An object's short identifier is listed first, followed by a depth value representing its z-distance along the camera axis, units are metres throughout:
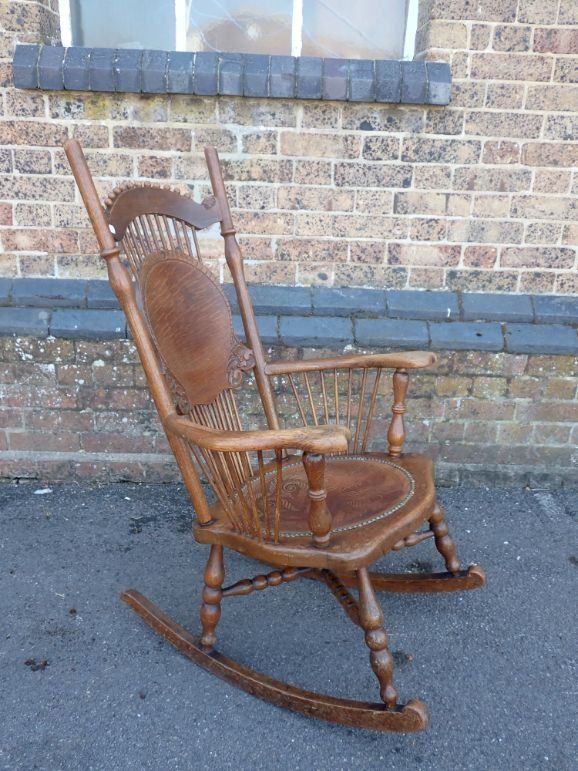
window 2.70
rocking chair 1.64
